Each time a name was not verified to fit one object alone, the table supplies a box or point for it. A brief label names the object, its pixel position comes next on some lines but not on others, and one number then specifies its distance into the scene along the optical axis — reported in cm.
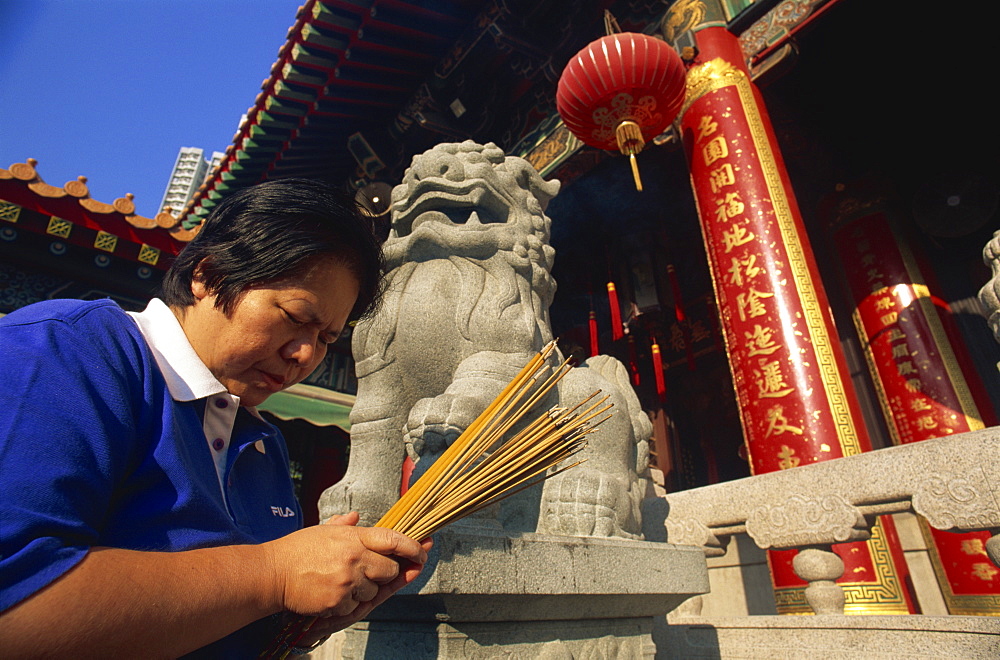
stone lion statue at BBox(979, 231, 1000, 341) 197
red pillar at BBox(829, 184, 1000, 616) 355
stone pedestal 118
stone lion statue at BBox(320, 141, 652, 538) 160
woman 44
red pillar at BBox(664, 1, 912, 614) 292
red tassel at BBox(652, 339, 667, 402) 495
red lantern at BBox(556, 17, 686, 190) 341
